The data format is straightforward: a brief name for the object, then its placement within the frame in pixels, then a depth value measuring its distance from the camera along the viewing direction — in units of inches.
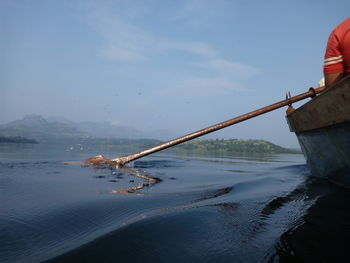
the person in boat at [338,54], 146.3
